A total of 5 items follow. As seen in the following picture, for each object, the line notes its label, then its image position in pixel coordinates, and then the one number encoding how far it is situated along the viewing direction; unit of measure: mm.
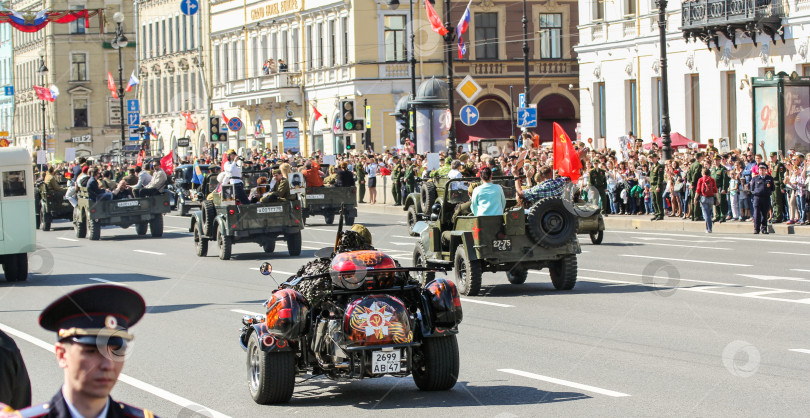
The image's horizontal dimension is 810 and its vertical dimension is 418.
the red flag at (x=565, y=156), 25250
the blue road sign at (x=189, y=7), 60750
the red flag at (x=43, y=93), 69312
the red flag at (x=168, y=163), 47750
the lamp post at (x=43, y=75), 106475
